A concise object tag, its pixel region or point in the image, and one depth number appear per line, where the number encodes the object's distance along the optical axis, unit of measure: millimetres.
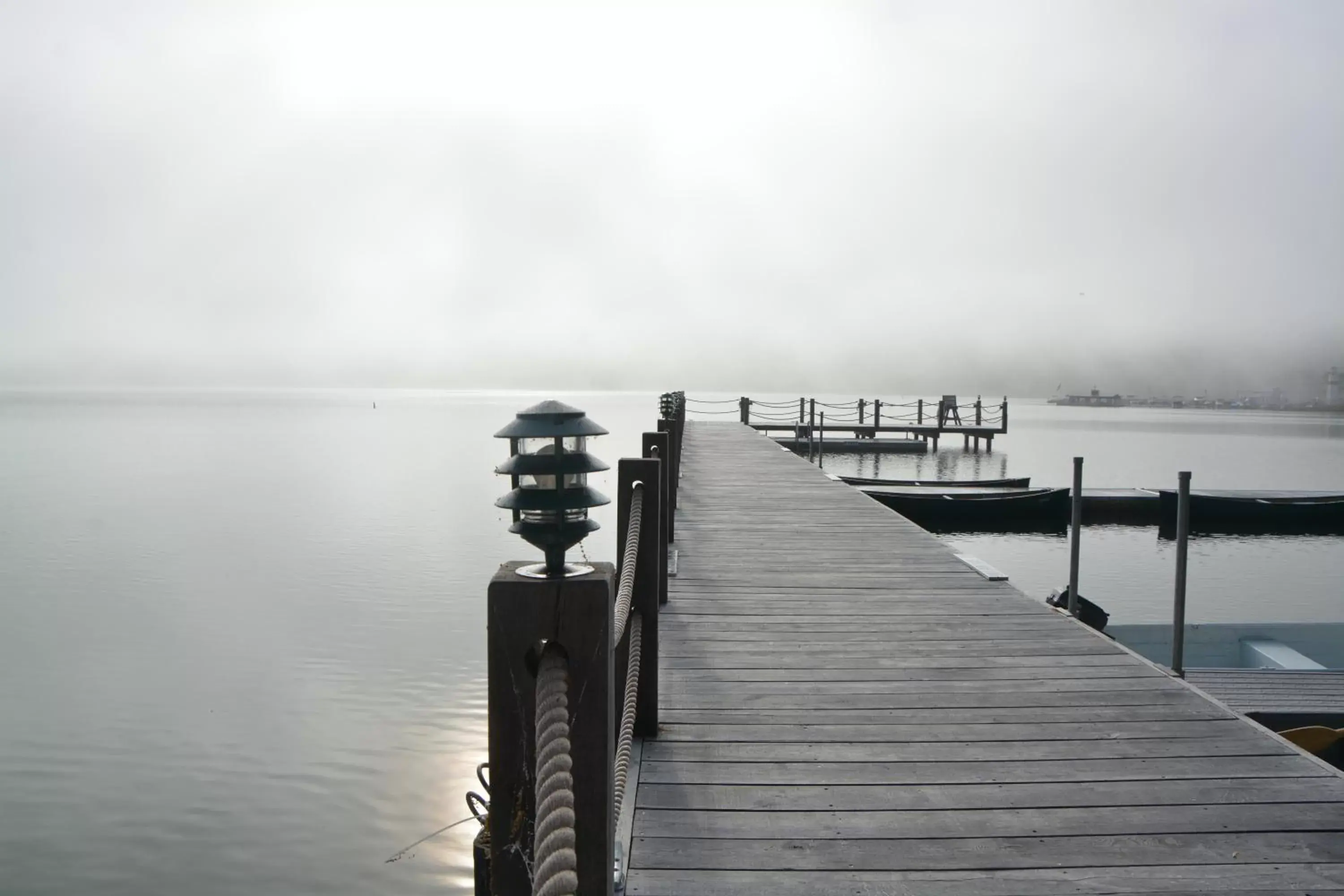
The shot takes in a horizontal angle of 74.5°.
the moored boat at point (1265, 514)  16141
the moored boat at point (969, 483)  17031
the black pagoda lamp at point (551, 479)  1468
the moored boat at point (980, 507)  14922
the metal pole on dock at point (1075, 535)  6285
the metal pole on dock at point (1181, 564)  4777
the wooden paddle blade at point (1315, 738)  3387
